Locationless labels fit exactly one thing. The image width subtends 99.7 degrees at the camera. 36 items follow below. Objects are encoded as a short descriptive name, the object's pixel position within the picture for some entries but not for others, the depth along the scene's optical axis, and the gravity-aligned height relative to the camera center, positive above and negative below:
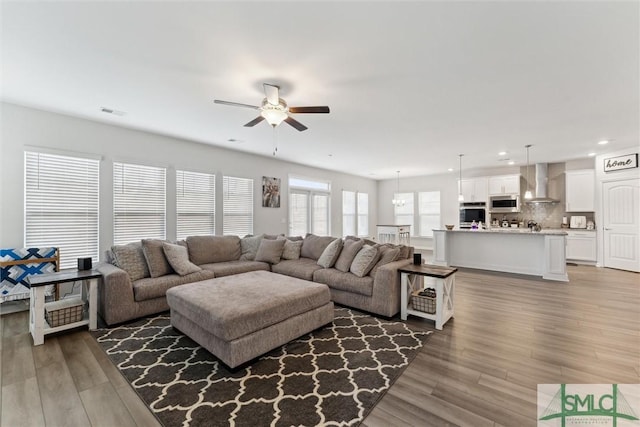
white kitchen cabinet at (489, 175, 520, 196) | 7.61 +0.86
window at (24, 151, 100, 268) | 3.67 +0.15
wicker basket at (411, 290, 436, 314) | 3.27 -1.09
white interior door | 5.89 -0.22
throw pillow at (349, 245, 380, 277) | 3.64 -0.64
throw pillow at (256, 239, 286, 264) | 4.86 -0.66
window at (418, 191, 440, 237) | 9.51 +0.13
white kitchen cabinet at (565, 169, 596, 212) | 6.83 +0.62
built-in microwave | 7.59 +0.31
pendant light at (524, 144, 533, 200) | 5.61 +0.46
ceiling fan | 2.79 +1.13
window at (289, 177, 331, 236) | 7.53 +0.24
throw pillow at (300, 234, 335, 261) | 4.83 -0.57
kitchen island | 5.36 -0.83
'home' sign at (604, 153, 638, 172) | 5.84 +1.17
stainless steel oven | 8.05 +0.05
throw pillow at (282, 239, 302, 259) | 4.97 -0.66
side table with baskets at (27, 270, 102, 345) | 2.73 -1.01
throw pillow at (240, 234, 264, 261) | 5.09 -0.62
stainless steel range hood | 7.39 +0.92
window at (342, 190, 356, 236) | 9.30 +0.06
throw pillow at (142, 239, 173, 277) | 3.72 -0.61
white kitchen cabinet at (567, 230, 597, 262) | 6.71 -0.80
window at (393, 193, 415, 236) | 10.11 +0.14
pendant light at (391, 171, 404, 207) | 9.23 +0.43
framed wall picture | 6.60 +0.56
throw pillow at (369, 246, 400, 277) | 3.66 -0.57
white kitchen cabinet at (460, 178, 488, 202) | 8.10 +0.77
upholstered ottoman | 2.29 -0.93
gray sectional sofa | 3.30 -0.82
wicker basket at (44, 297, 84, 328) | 2.88 -1.06
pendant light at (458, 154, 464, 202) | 8.44 +0.90
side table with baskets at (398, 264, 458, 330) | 3.12 -1.02
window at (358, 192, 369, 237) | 10.02 +0.02
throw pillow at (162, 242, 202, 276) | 3.86 -0.65
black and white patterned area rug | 1.81 -1.32
